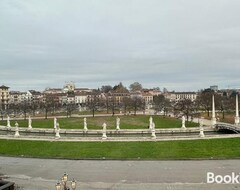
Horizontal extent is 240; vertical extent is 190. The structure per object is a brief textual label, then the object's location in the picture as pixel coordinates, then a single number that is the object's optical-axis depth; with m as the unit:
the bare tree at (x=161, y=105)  63.75
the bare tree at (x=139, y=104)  67.13
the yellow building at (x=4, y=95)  108.30
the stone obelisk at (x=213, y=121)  37.15
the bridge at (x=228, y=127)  31.75
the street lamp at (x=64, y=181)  9.12
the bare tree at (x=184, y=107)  49.51
